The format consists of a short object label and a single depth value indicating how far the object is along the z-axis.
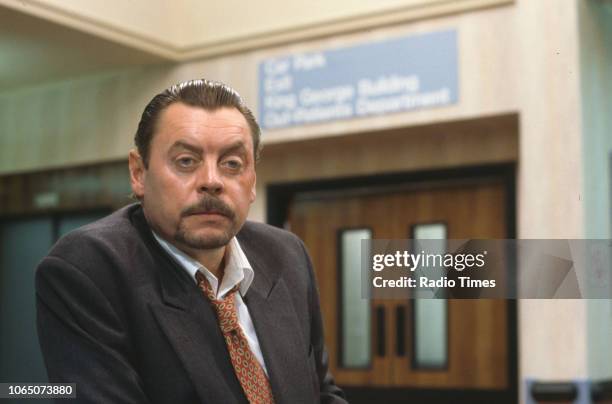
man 2.26
